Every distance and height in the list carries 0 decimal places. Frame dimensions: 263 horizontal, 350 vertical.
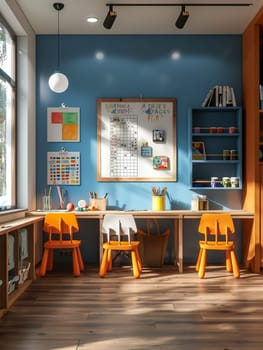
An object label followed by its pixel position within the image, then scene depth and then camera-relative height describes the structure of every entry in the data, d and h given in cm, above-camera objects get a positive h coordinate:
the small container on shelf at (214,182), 536 -10
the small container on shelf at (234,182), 536 -11
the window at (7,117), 471 +62
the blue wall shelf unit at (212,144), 548 +36
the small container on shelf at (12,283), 384 -94
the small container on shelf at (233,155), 538 +21
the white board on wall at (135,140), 556 +41
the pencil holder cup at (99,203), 538 -35
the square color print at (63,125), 557 +60
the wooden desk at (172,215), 504 -46
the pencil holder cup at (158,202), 537 -34
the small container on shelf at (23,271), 421 -92
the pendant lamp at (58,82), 488 +99
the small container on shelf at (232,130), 534 +51
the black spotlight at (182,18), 457 +159
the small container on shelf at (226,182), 538 -10
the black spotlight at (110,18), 457 +159
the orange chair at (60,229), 482 -59
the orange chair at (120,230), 475 -59
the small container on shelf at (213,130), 537 +51
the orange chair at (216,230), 473 -59
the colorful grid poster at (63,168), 556 +7
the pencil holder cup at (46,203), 545 -35
